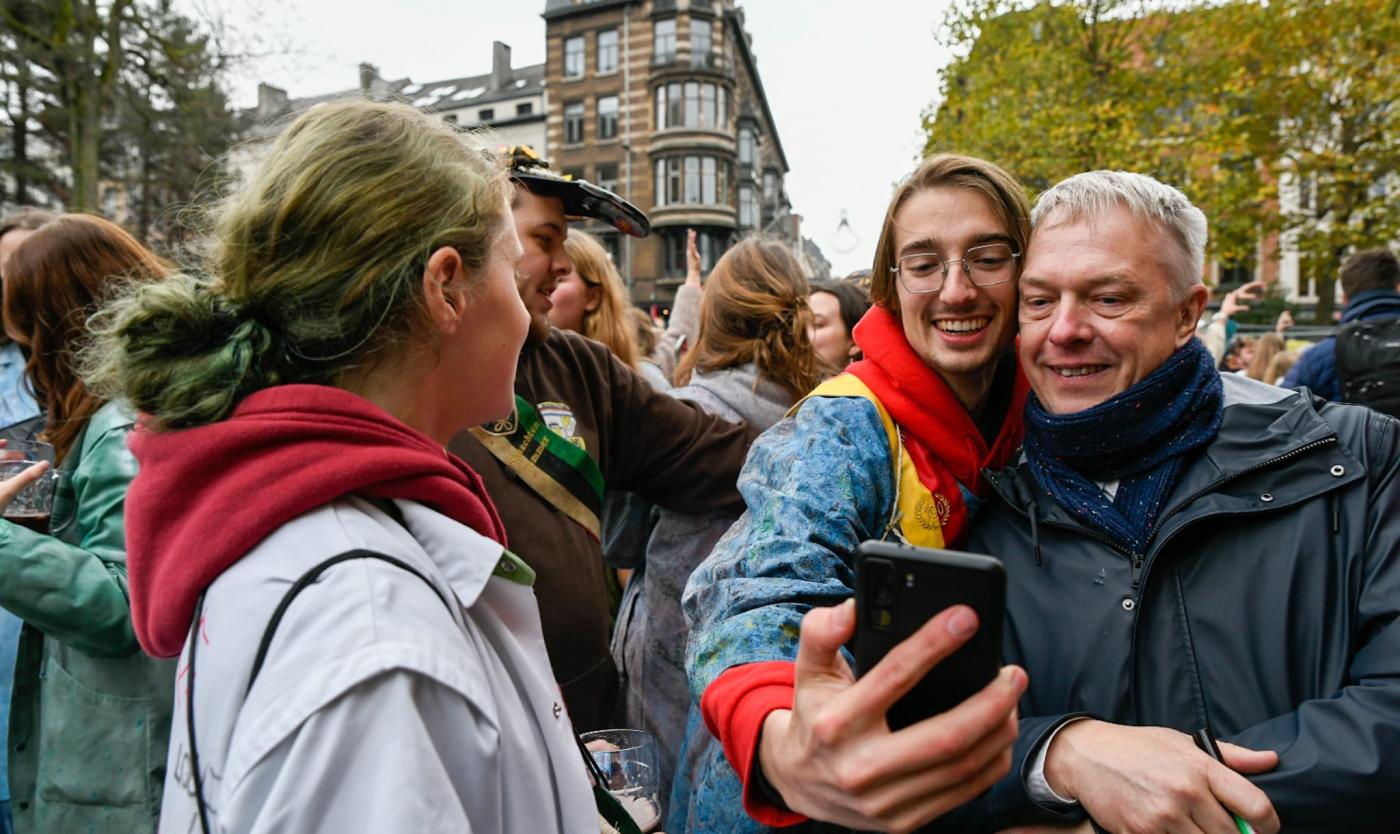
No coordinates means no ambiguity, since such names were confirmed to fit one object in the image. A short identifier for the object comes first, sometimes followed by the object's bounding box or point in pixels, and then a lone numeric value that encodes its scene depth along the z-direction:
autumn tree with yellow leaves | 15.83
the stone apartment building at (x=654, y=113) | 38.69
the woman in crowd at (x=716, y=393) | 2.80
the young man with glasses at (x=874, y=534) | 0.96
